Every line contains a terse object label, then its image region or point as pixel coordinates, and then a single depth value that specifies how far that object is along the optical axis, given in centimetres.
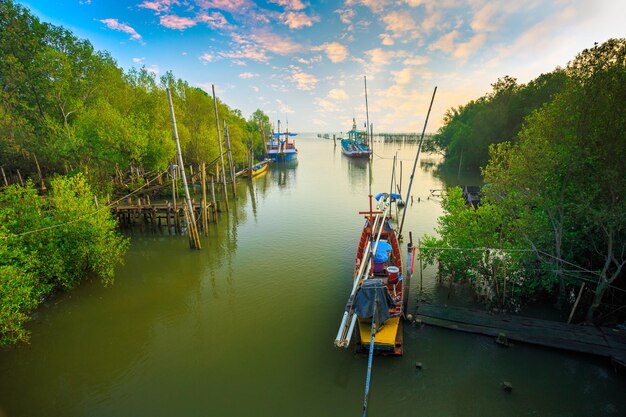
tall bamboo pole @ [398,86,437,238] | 1287
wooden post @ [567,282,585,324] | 1025
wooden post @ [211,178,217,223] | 2580
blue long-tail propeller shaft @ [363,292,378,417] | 625
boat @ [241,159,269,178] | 4794
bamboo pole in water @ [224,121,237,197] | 3509
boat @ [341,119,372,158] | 7288
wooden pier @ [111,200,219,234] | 2358
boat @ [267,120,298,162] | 7216
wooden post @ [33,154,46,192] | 2635
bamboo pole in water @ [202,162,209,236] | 2281
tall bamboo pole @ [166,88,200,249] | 1862
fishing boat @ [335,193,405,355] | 930
